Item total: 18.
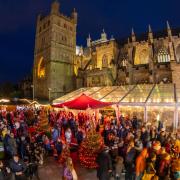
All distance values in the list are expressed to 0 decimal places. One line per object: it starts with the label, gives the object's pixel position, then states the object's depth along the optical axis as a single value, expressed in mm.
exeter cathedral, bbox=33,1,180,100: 29828
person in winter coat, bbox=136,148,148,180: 5801
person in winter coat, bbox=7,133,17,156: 7430
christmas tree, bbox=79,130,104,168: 7717
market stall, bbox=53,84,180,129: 14341
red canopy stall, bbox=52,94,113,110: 9509
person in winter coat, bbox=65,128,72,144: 9688
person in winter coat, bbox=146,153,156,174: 5379
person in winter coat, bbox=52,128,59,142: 9609
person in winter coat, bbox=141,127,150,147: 8620
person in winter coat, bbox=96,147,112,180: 5785
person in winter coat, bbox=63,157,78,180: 4766
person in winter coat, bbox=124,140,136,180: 6262
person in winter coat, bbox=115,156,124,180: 6152
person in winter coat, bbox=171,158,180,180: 5402
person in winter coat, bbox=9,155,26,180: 5543
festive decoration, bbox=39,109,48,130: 11625
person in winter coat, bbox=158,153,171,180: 5489
